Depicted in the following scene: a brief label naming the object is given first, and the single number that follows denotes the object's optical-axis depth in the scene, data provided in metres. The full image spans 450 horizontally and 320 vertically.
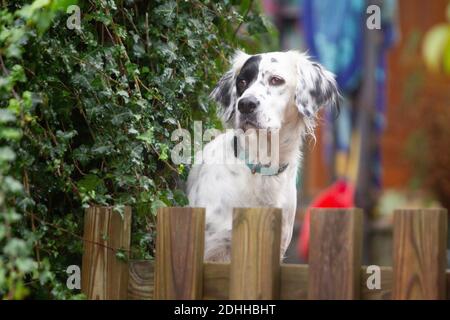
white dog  6.06
